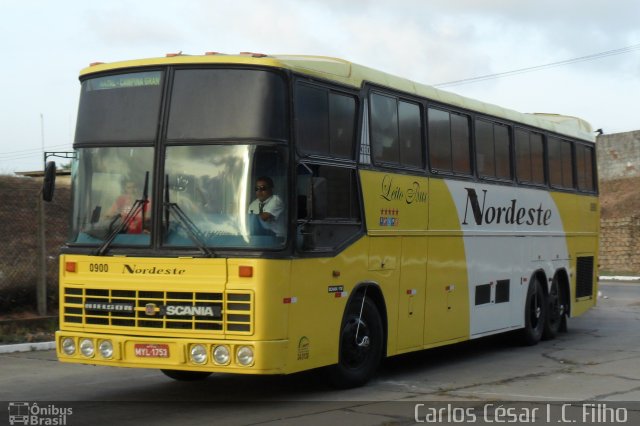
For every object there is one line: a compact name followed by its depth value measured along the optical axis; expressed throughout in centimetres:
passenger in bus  983
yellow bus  946
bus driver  951
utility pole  1636
